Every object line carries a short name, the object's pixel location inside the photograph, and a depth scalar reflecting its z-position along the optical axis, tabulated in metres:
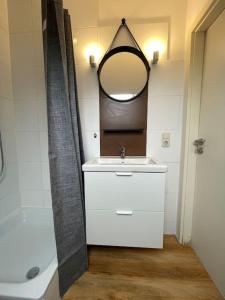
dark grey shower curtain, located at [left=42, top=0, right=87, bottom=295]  0.91
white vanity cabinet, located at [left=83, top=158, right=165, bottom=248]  1.14
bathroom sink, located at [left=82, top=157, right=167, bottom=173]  1.11
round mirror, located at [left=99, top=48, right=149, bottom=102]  1.41
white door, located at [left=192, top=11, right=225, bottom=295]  1.00
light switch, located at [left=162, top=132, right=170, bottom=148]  1.46
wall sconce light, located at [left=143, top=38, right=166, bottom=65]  1.37
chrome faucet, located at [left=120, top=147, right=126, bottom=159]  1.48
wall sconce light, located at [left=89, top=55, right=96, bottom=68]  1.39
